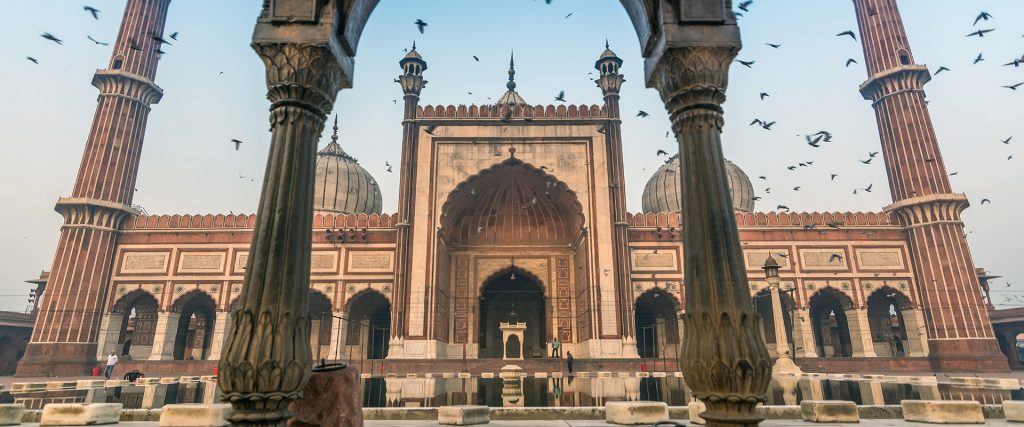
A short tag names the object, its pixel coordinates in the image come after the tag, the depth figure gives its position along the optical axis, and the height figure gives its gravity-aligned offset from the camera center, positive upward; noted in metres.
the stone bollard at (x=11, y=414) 5.95 -0.56
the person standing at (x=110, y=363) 17.30 +0.00
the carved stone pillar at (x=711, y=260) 3.00 +0.60
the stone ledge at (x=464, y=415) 5.43 -0.56
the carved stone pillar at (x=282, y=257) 2.94 +0.63
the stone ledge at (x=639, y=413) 5.34 -0.54
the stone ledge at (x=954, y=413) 5.61 -0.59
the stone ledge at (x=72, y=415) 5.76 -0.55
